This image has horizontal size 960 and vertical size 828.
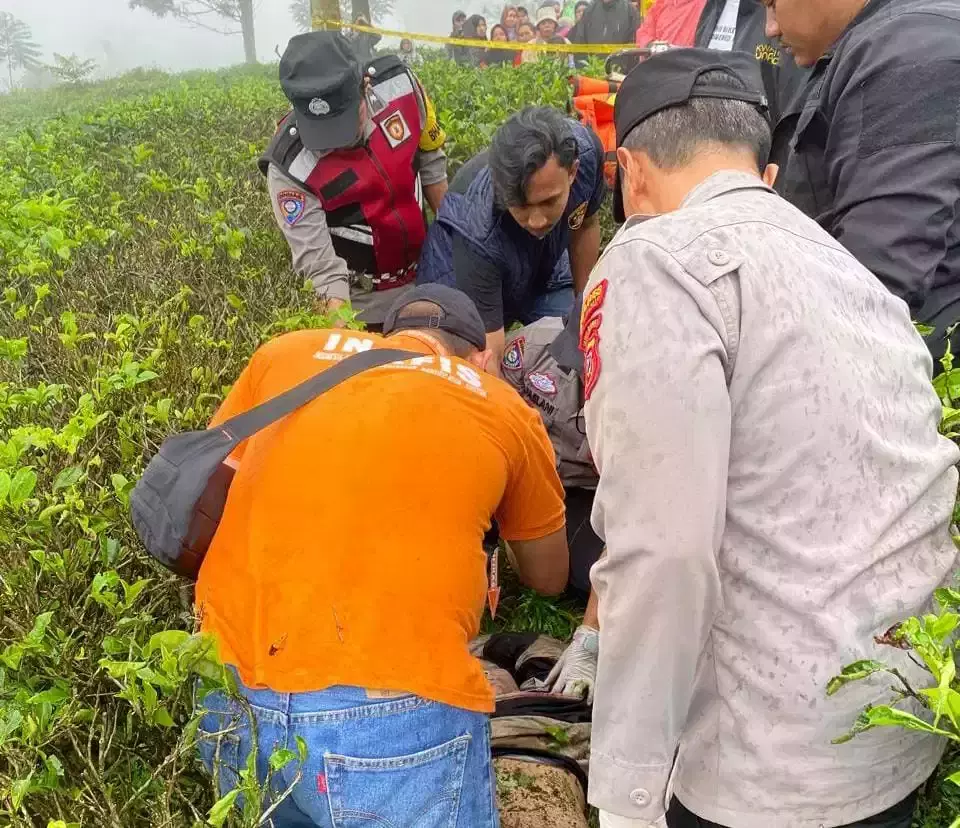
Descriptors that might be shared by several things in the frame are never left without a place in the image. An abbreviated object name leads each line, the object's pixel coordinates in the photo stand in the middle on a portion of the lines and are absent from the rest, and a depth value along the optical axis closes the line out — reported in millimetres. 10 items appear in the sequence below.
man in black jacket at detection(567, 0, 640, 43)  10461
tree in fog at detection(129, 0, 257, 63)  40612
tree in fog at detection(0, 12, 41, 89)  67812
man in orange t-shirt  1590
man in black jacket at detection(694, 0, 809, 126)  3240
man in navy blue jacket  3346
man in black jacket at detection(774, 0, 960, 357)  1894
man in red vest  3656
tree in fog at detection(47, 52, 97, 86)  21984
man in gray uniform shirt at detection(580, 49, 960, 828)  1136
